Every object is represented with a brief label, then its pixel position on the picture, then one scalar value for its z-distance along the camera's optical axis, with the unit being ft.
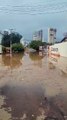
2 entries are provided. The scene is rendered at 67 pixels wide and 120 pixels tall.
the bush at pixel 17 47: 93.72
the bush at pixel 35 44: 106.24
